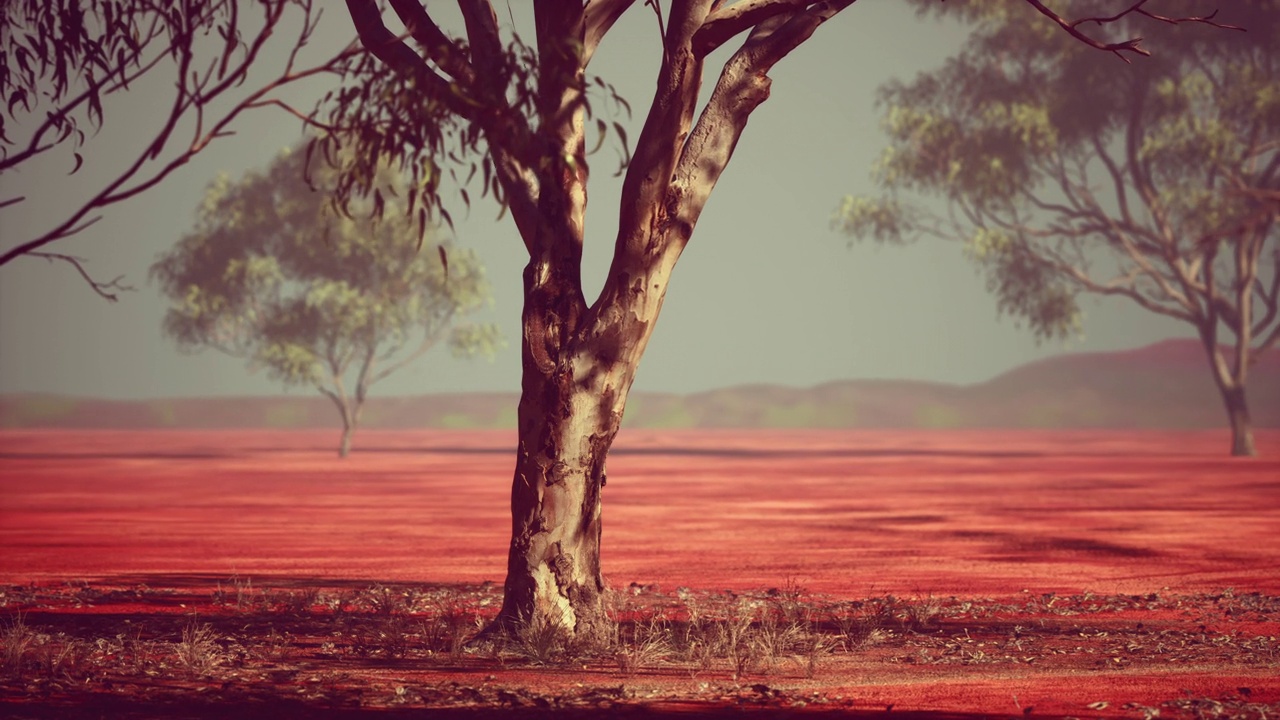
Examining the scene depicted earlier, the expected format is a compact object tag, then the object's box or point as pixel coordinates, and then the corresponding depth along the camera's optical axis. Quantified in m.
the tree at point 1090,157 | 41.16
